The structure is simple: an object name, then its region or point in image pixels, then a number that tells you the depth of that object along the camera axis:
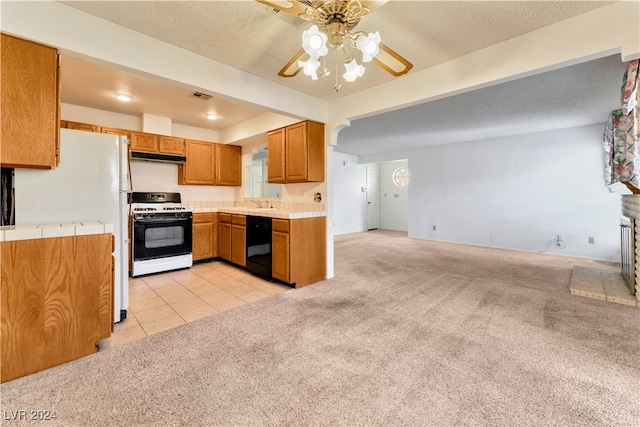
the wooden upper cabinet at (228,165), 5.06
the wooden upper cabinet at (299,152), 3.51
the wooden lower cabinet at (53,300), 1.59
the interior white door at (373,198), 8.97
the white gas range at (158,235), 3.70
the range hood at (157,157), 4.04
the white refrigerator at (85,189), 1.98
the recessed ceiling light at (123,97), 3.42
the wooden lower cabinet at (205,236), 4.42
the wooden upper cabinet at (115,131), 3.81
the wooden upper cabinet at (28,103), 1.69
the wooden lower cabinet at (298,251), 3.26
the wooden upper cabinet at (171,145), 4.34
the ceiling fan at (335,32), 1.39
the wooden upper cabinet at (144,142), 4.06
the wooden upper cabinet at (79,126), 3.59
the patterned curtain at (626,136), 2.09
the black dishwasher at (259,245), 3.54
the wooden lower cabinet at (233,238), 4.03
